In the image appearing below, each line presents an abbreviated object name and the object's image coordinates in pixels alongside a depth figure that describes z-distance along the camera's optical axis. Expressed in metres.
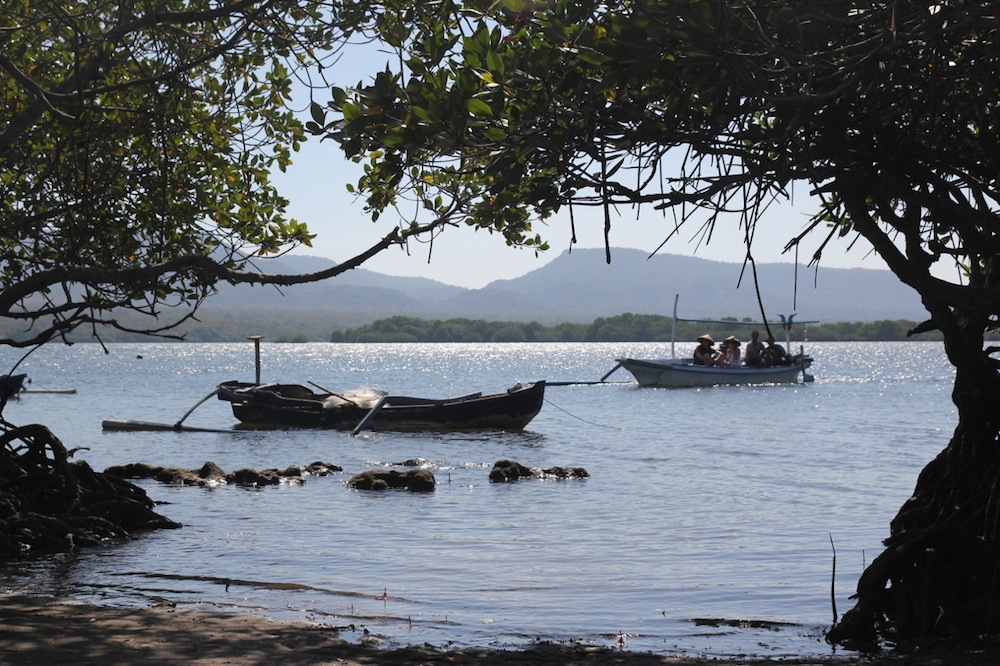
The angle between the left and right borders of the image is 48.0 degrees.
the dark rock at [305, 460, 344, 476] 23.92
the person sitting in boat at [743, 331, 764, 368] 59.46
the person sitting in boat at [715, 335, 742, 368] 58.22
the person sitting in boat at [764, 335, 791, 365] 59.28
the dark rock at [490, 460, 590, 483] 23.33
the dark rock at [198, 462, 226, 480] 21.98
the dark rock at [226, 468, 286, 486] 21.78
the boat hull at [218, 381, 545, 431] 34.81
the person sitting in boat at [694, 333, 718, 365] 58.51
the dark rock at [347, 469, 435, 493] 21.39
